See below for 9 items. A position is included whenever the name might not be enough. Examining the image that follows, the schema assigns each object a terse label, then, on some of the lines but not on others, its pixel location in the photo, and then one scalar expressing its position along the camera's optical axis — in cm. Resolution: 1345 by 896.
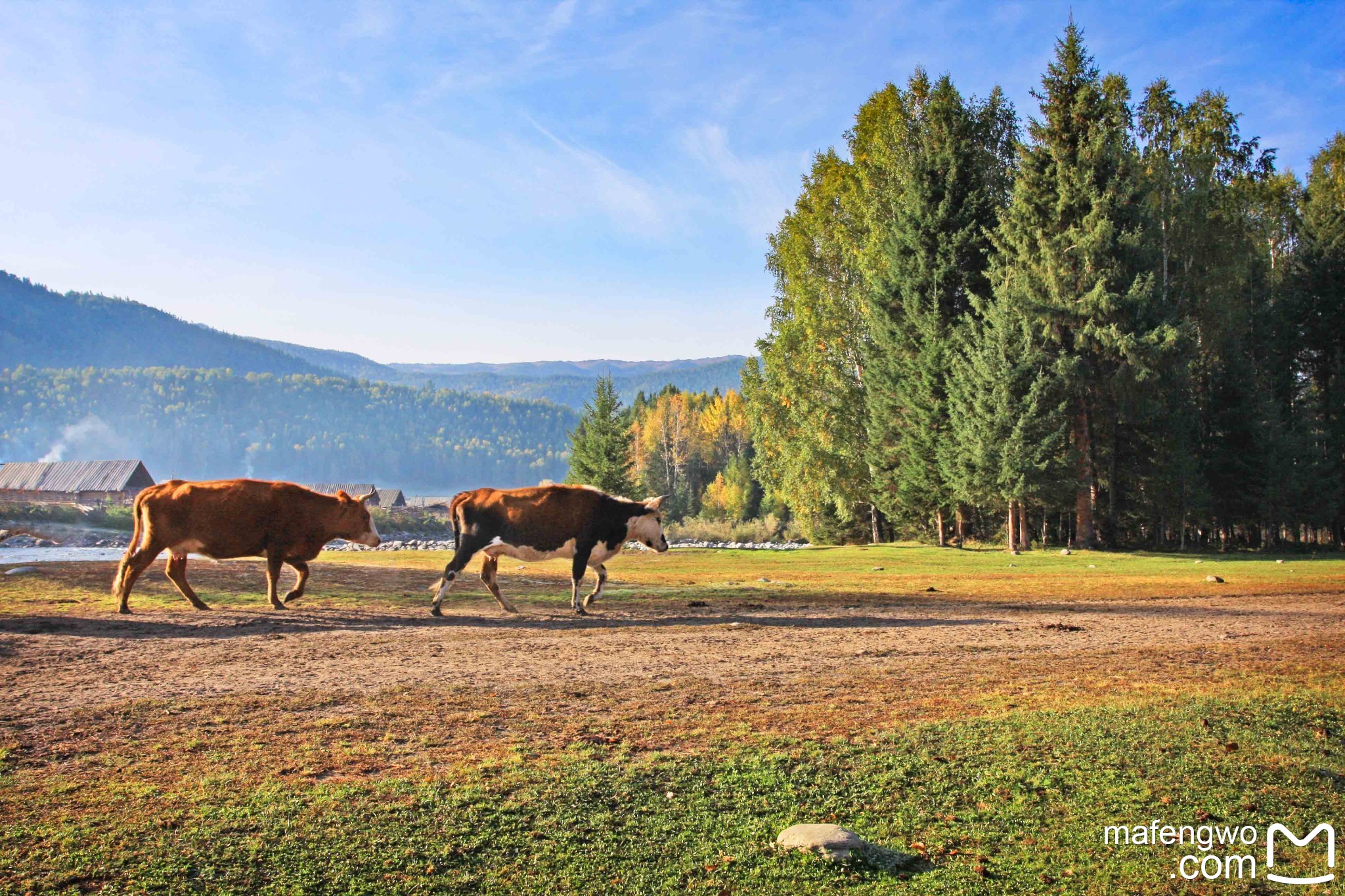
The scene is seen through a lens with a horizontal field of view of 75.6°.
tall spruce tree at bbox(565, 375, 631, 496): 4659
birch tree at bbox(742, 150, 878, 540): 4272
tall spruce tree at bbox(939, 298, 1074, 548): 3334
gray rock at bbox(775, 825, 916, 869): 471
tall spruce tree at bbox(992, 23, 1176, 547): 3403
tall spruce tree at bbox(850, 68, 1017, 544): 3878
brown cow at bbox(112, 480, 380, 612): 1415
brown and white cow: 1529
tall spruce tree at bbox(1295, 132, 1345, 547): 4203
